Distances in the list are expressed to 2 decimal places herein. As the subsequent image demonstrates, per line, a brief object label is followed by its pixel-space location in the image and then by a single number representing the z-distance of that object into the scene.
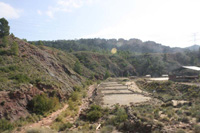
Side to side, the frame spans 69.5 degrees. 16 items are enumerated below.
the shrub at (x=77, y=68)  47.29
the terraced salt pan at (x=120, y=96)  21.65
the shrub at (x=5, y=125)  12.03
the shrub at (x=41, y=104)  16.23
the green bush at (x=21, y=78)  17.94
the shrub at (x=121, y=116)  12.91
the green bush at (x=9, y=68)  19.39
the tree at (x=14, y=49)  25.10
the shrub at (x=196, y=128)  9.04
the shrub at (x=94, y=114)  14.89
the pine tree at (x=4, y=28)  30.28
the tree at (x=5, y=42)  26.79
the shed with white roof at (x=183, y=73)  31.60
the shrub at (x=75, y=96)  23.86
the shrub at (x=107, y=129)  11.37
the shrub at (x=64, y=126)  12.82
